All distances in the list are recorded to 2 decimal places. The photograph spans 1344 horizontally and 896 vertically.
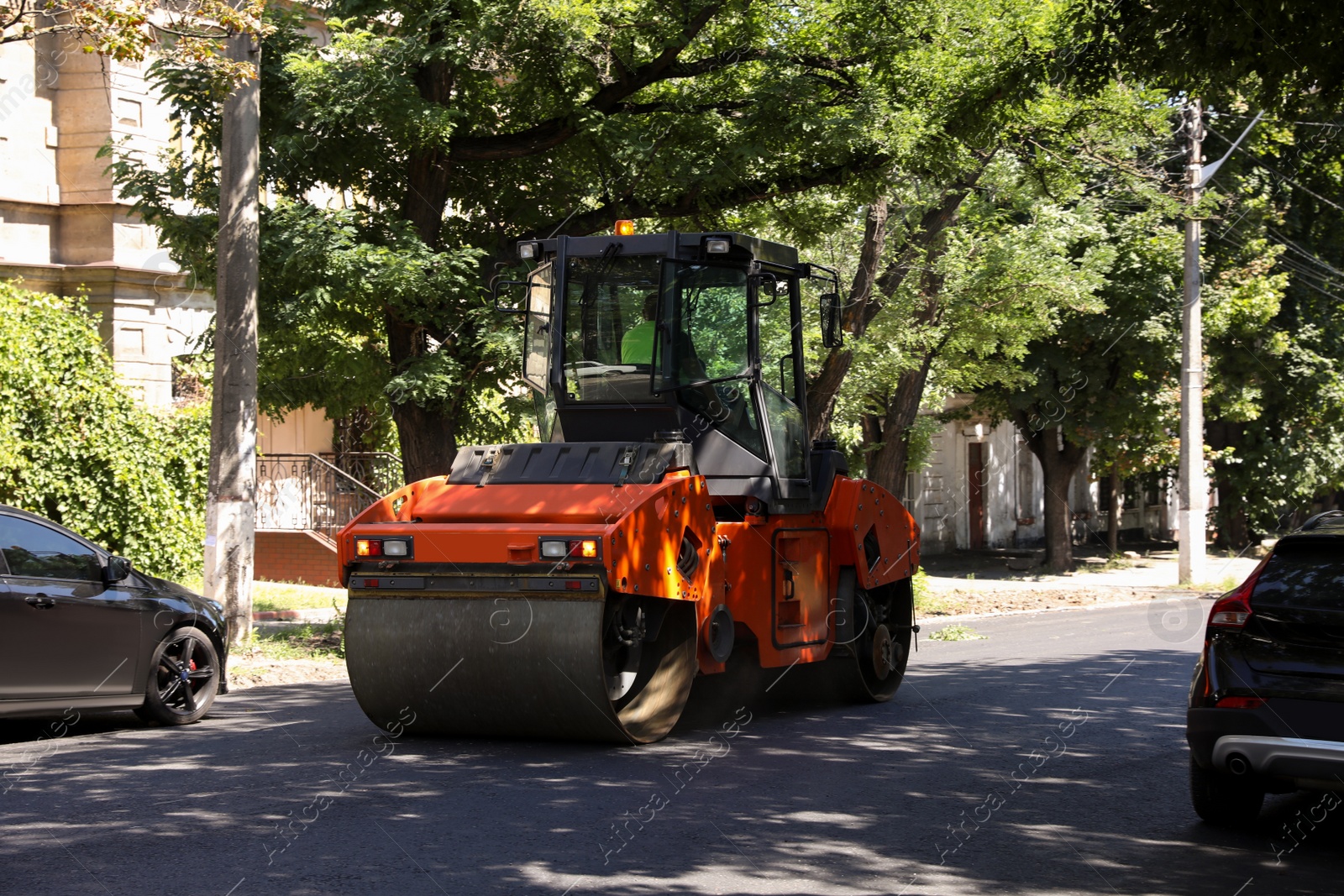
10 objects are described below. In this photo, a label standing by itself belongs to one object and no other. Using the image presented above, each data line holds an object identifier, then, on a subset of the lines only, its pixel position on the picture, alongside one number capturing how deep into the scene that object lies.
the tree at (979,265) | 18.73
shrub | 15.57
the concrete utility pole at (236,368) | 12.99
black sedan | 8.69
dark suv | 6.27
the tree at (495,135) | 13.54
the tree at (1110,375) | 27.23
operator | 9.70
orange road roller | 8.27
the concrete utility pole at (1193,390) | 23.53
